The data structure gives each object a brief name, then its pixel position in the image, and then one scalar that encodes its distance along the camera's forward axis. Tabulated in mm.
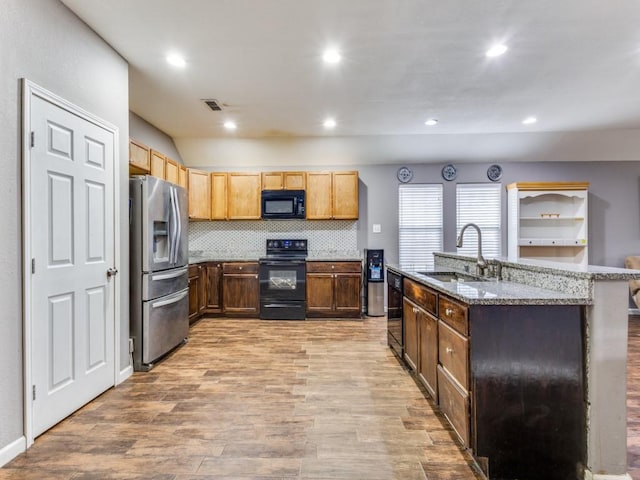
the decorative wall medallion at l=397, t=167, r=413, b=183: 5547
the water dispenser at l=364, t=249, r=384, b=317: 5172
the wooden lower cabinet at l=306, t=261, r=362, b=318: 4984
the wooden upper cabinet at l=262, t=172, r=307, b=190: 5281
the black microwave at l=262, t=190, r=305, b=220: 5234
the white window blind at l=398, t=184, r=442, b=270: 5586
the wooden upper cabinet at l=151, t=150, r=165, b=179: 4047
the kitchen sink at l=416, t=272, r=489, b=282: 2768
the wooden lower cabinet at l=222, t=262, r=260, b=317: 5023
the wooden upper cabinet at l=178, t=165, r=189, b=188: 4875
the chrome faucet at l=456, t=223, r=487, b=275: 2596
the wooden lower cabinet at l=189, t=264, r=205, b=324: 4590
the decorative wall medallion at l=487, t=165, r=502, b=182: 5477
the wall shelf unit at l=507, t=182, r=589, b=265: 5137
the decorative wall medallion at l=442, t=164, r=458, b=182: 5516
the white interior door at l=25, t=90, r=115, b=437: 1992
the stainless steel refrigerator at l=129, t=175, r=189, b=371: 3045
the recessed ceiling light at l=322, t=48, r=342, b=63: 2741
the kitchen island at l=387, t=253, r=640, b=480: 1586
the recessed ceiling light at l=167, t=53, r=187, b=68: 2807
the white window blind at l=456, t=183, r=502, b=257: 5520
